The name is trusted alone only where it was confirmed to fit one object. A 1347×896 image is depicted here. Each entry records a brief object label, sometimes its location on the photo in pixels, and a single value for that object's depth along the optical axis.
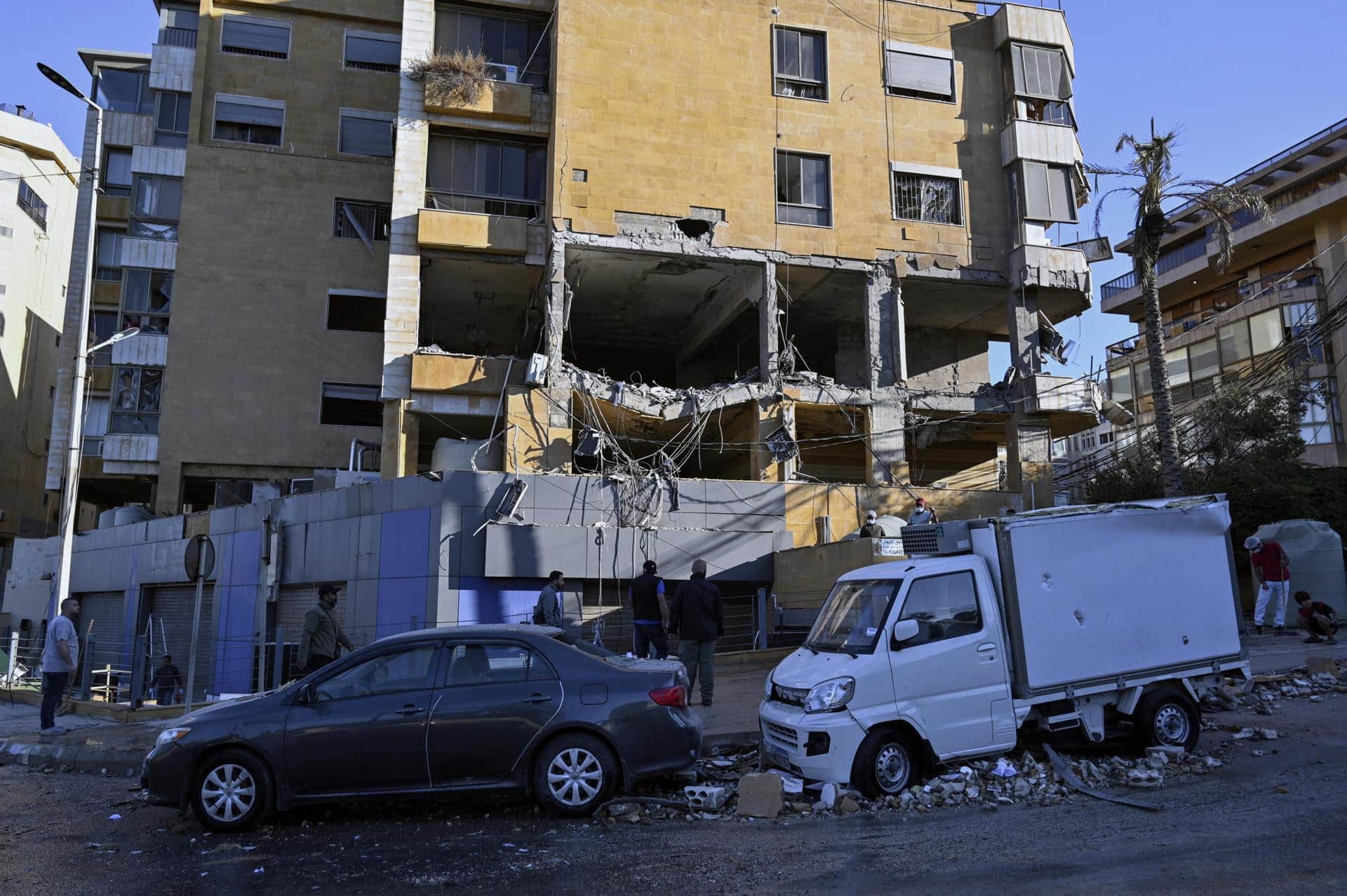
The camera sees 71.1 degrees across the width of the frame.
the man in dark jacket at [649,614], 11.63
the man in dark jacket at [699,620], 10.36
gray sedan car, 6.93
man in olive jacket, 10.05
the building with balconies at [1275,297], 32.69
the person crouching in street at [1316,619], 13.40
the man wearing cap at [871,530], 17.61
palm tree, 16.69
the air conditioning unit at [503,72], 24.88
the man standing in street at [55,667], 11.55
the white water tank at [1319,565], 16.34
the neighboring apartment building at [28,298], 40.34
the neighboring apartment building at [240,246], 27.72
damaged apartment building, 22.69
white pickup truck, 7.20
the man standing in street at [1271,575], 15.06
